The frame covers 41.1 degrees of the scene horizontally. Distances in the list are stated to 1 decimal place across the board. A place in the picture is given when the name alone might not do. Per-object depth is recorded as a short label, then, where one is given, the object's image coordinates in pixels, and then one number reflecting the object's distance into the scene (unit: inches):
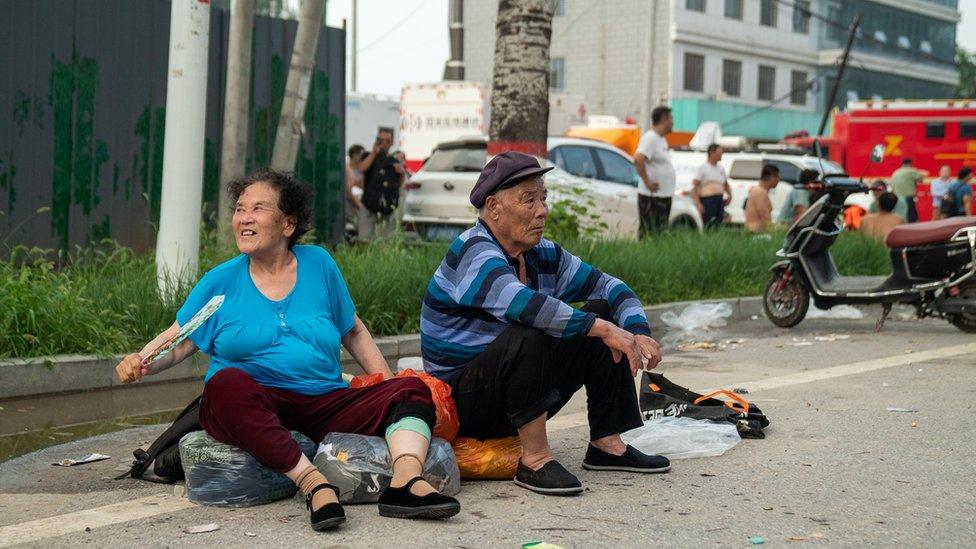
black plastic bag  233.1
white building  1781.5
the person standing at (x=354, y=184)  642.8
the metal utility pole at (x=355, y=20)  1747.3
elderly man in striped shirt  186.4
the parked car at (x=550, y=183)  553.9
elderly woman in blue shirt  176.1
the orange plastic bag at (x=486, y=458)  197.8
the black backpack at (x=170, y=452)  190.5
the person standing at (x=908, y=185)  955.3
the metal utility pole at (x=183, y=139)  310.5
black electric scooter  406.9
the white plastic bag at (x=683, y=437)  219.5
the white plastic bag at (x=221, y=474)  179.0
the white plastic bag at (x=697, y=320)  430.9
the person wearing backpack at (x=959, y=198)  961.7
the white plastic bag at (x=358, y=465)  179.9
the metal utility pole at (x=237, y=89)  392.8
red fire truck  1147.3
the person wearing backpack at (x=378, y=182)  625.9
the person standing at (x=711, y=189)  670.5
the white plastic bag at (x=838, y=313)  474.9
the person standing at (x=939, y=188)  1018.1
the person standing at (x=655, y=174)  560.4
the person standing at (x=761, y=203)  633.6
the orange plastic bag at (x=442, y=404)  192.5
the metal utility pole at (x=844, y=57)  1580.8
